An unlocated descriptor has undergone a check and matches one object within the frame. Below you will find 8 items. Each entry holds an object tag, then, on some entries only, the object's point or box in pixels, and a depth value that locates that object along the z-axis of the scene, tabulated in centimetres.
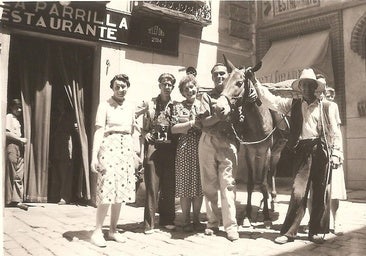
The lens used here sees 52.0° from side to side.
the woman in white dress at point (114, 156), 392
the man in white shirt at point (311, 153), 411
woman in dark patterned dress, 457
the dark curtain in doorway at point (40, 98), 679
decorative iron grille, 769
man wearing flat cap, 463
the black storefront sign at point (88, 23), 637
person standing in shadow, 627
